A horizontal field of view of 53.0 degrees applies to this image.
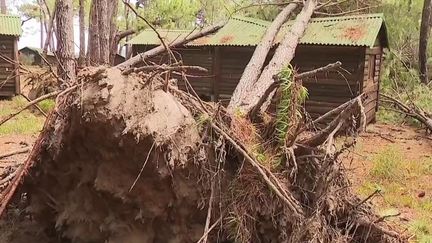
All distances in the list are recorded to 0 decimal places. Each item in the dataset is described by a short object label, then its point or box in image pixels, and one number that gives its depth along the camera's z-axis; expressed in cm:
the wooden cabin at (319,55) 1155
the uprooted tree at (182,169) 383
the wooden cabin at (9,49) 1644
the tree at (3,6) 4049
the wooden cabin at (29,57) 2922
